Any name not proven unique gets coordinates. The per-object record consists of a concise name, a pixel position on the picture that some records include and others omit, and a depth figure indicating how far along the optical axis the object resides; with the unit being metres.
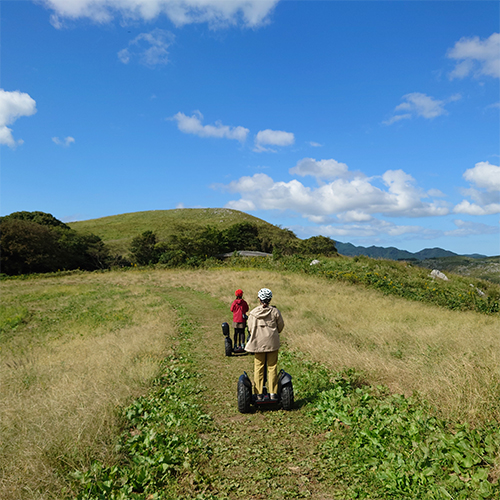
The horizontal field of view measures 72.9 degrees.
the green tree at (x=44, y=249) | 47.22
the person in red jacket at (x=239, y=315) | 10.45
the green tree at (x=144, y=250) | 53.81
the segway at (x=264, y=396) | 6.34
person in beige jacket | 6.34
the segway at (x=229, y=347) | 10.36
